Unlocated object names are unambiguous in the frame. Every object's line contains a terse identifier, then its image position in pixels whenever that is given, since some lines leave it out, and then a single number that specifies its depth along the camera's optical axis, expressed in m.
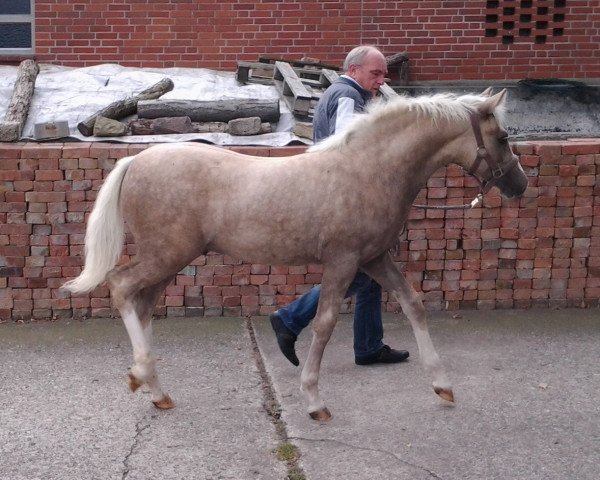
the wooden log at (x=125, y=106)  7.49
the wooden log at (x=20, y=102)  7.25
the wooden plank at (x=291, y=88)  7.77
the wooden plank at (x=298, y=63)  9.40
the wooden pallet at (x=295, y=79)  7.81
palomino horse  5.25
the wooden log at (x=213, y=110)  7.71
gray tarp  7.46
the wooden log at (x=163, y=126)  7.56
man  5.75
